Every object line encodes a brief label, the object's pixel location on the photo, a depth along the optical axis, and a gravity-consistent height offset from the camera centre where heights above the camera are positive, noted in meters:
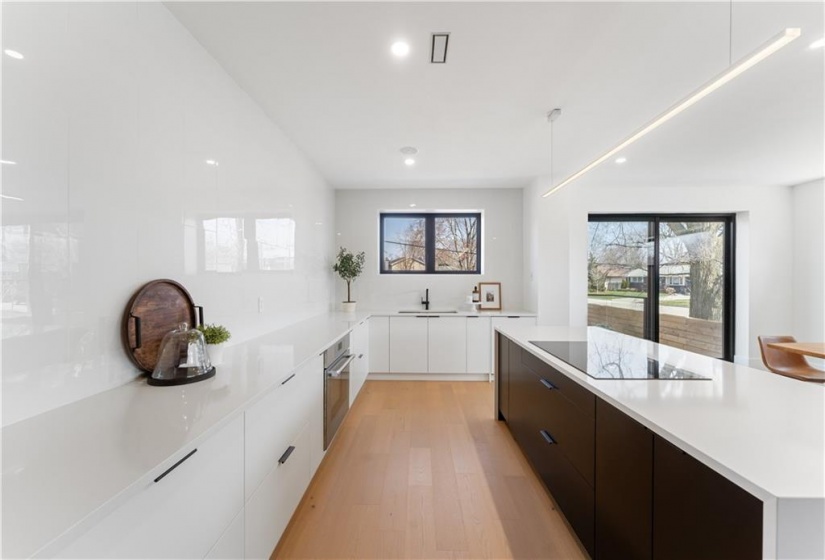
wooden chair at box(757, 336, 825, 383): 3.21 -0.87
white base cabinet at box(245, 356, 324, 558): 1.28 -0.83
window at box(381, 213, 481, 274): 4.82 +0.54
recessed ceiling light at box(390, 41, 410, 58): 1.74 +1.27
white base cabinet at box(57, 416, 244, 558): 0.70 -0.61
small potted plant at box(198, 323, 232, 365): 1.50 -0.29
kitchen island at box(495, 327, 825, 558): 0.69 -0.46
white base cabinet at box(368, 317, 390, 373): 4.23 -0.80
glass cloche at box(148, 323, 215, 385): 1.30 -0.34
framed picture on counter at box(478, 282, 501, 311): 4.67 -0.23
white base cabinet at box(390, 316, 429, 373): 4.21 -0.86
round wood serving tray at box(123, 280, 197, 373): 1.29 -0.17
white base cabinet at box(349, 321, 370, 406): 3.22 -0.88
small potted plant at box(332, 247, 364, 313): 4.32 +0.16
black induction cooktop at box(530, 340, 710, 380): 1.47 -0.43
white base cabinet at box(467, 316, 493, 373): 4.21 -0.85
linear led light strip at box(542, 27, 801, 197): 1.04 +0.81
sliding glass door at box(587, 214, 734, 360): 4.68 +0.08
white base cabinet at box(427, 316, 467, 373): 4.20 -0.82
